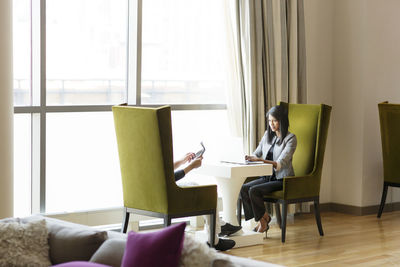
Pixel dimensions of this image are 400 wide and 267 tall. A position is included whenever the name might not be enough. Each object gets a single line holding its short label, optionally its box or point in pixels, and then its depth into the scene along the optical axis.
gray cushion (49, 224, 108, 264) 3.34
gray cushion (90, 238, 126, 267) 3.11
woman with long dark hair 6.31
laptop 6.03
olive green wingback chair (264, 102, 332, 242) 6.29
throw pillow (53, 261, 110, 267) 2.98
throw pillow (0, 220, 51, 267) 3.31
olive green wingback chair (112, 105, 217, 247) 5.27
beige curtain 6.93
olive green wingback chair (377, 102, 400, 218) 7.22
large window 6.02
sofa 3.18
